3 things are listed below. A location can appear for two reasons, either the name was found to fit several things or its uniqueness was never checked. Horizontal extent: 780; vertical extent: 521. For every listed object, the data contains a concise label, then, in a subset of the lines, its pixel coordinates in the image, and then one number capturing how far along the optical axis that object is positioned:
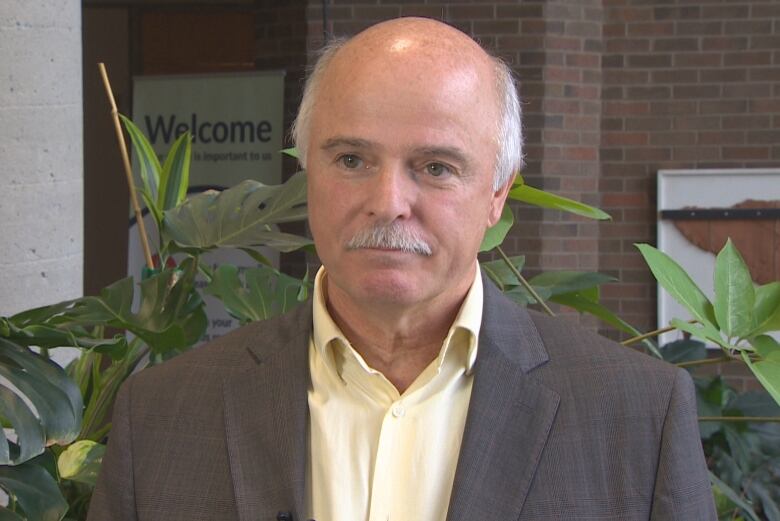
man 2.55
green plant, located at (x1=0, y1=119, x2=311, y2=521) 3.46
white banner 10.62
